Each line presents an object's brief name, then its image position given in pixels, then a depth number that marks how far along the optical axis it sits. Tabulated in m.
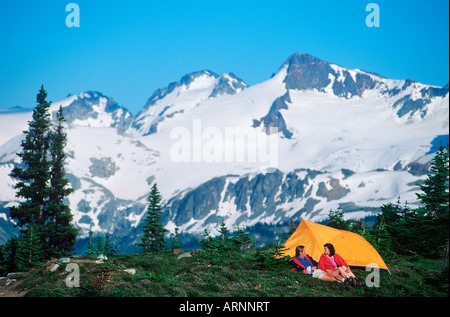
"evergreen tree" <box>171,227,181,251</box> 60.99
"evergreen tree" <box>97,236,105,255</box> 60.19
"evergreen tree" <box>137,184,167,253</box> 65.94
